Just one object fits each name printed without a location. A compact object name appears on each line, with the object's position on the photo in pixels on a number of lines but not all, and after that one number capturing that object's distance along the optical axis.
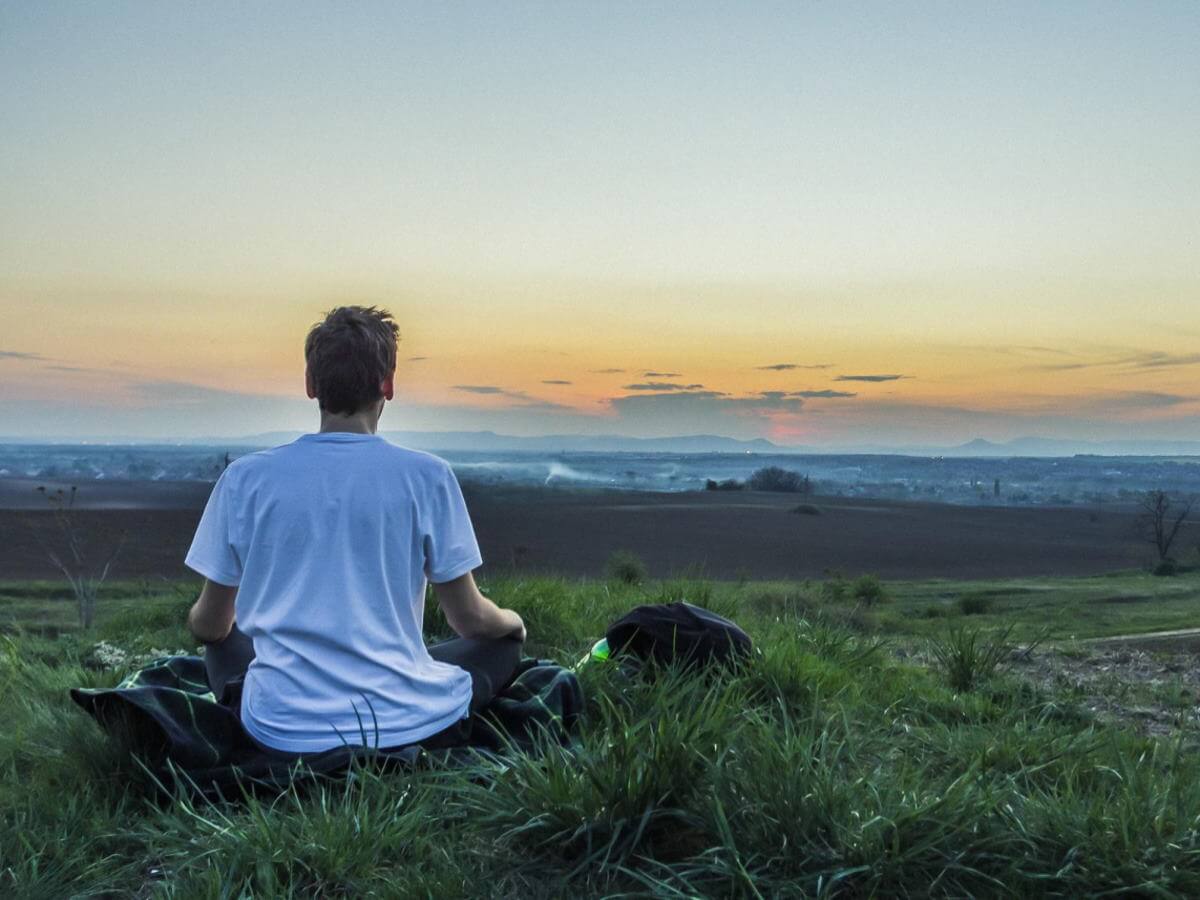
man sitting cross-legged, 3.00
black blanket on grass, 3.11
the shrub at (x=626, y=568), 8.62
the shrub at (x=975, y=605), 17.56
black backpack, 4.19
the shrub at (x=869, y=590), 14.88
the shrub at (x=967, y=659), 5.34
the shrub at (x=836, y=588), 13.09
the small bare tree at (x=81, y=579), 8.98
